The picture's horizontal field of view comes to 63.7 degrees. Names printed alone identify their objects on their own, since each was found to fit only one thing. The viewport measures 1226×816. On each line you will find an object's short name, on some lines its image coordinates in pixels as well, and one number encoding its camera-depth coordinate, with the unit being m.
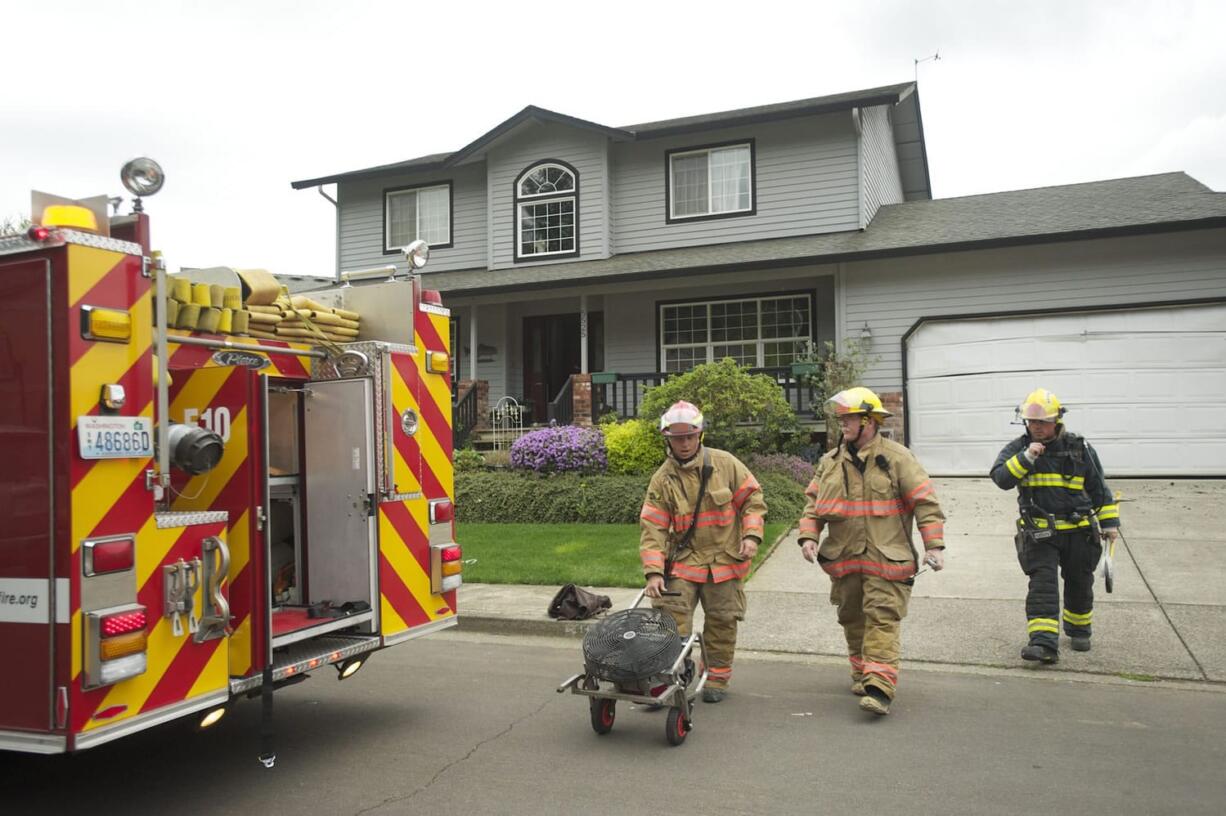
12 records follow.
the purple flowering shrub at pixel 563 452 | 13.80
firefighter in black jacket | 6.28
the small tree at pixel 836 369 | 15.55
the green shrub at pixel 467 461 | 15.09
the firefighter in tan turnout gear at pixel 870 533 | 5.38
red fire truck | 3.51
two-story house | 14.16
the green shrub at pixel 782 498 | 11.71
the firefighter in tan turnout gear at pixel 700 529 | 5.49
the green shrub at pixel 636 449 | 13.71
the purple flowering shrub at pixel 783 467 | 13.48
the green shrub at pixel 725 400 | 13.63
